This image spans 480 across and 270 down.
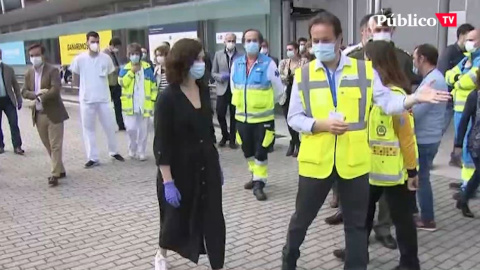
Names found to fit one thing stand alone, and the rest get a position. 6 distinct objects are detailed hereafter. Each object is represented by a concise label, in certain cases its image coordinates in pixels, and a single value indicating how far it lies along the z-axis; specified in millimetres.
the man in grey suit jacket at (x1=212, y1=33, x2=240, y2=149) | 9055
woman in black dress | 3641
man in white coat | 7766
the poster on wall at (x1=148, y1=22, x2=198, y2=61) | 13406
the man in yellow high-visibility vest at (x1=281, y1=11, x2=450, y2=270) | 3309
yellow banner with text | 17281
